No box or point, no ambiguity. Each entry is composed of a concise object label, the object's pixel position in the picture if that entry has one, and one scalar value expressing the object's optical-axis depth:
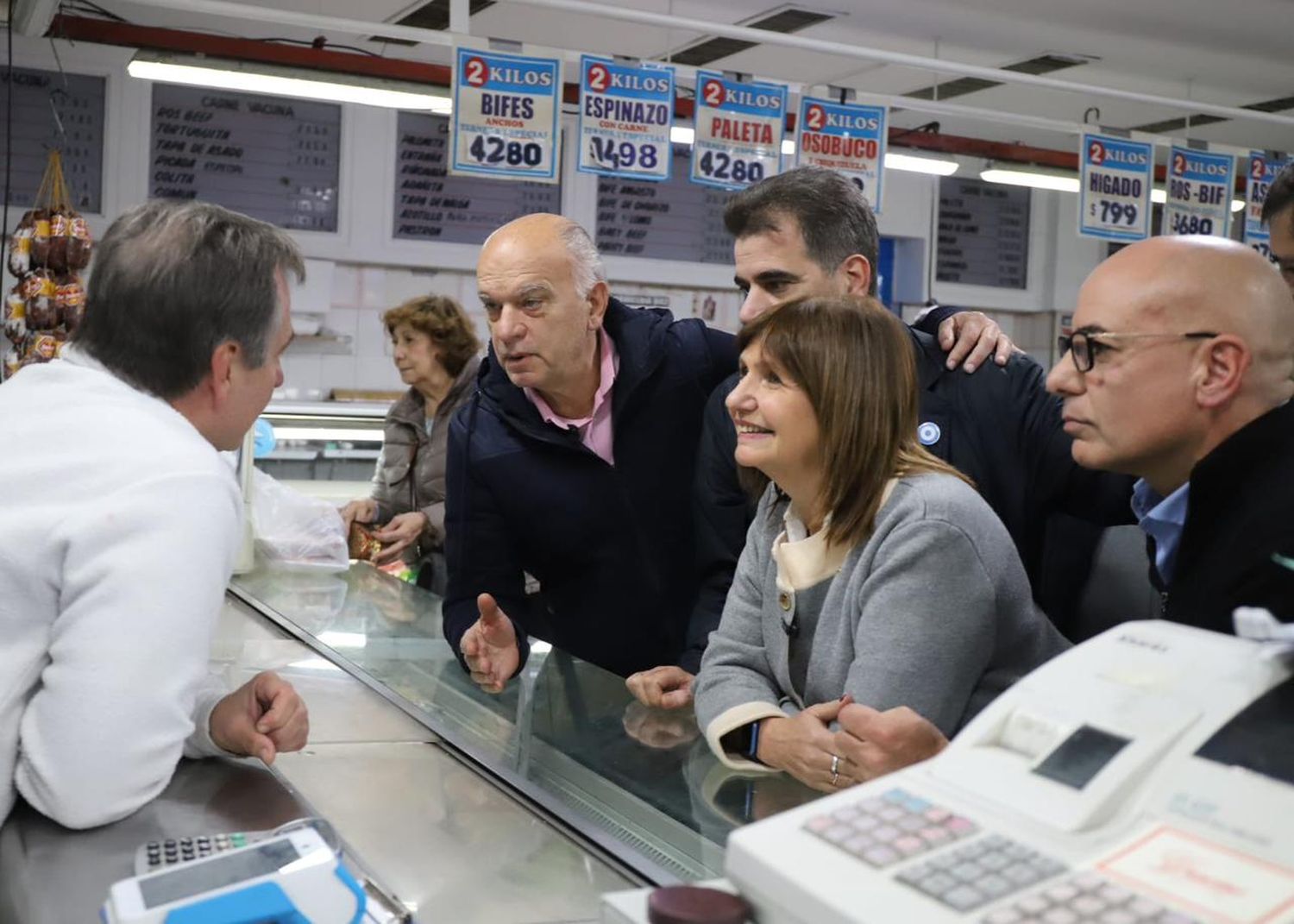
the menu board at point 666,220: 10.36
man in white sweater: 1.45
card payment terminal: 1.10
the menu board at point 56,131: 8.30
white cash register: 0.83
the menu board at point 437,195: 9.52
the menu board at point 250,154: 8.71
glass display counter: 1.61
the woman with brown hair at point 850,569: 1.84
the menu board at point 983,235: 11.97
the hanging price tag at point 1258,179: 9.55
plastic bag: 3.90
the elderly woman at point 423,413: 4.65
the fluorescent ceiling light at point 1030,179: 9.97
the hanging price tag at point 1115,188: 9.03
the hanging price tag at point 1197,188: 9.34
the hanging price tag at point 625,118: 7.39
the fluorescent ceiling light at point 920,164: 9.30
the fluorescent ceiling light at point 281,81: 7.05
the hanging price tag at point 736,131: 7.74
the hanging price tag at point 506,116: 6.95
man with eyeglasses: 1.57
